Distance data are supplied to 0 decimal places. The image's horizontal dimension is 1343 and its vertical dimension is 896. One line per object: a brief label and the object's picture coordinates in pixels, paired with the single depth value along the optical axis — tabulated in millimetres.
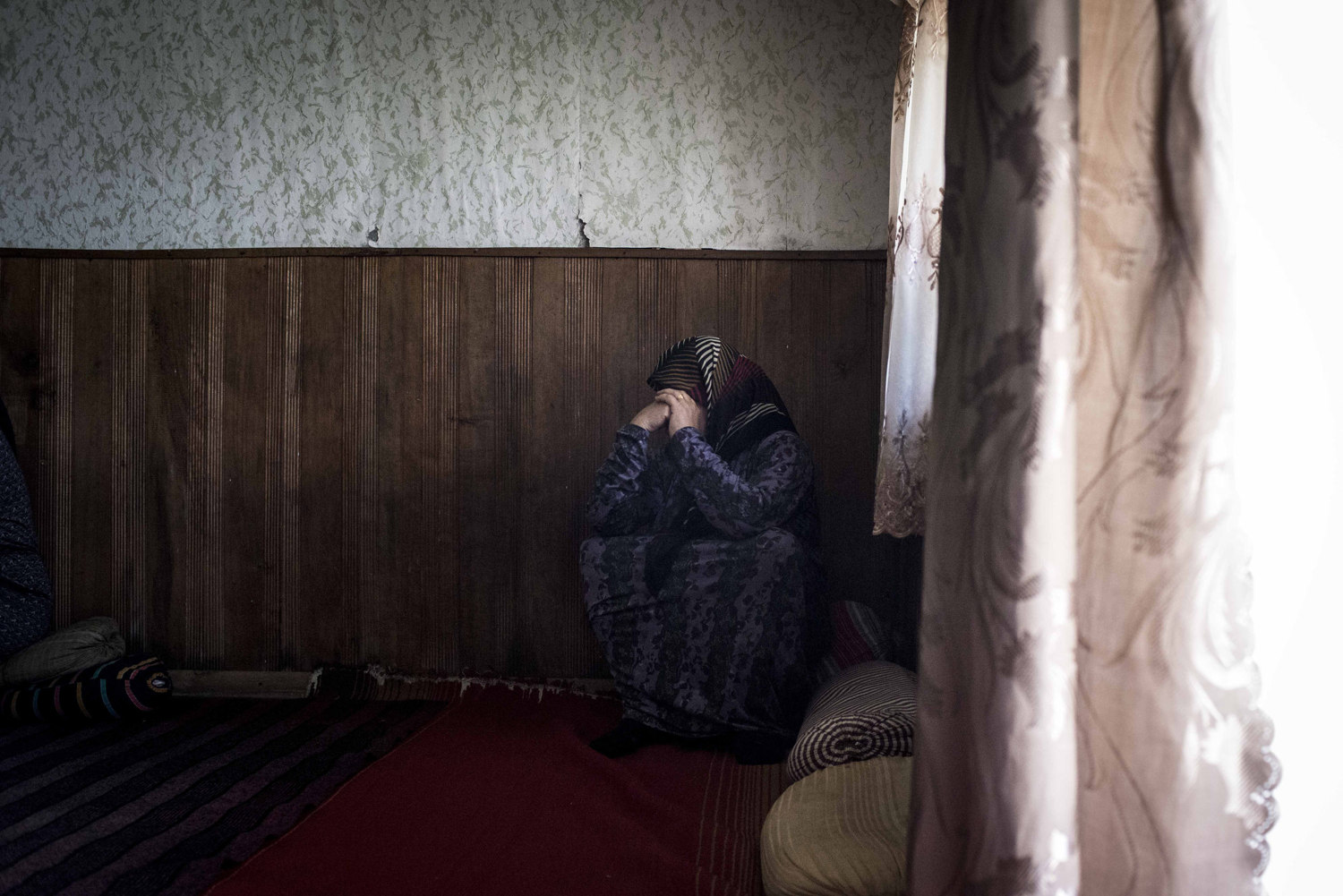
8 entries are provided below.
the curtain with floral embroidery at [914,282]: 1674
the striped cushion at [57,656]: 2363
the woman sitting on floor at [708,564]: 1989
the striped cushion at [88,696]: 2252
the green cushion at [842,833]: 1146
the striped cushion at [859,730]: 1545
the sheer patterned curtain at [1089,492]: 651
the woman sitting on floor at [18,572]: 2408
